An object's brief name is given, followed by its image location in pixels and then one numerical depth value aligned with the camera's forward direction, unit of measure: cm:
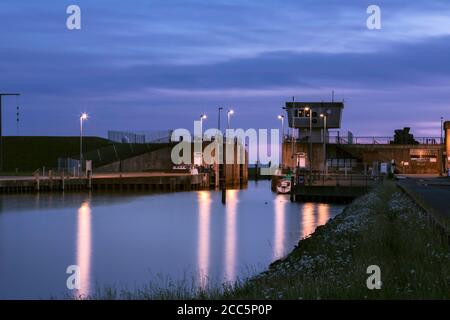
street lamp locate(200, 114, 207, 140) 11447
